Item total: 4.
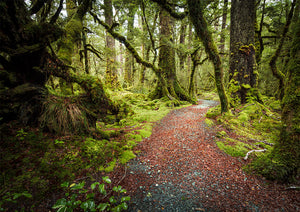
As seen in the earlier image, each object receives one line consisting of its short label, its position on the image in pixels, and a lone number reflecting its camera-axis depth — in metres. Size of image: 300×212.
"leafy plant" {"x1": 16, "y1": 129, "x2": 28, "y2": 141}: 2.39
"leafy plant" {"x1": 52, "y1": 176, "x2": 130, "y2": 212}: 1.57
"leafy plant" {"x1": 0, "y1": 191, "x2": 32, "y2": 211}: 1.55
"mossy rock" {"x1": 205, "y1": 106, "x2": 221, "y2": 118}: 5.12
